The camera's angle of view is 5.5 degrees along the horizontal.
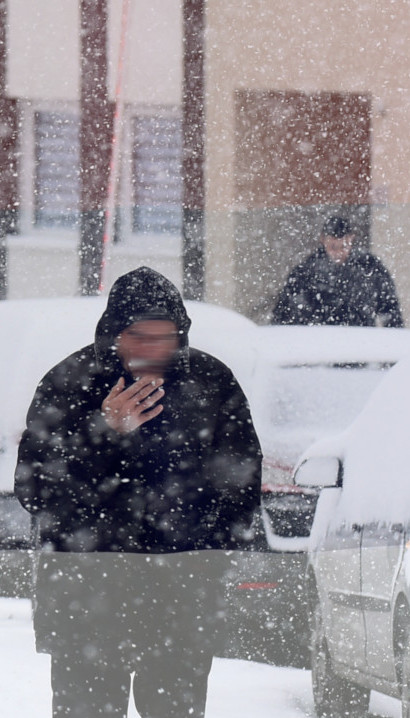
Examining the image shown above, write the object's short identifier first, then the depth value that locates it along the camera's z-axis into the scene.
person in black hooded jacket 11.75
